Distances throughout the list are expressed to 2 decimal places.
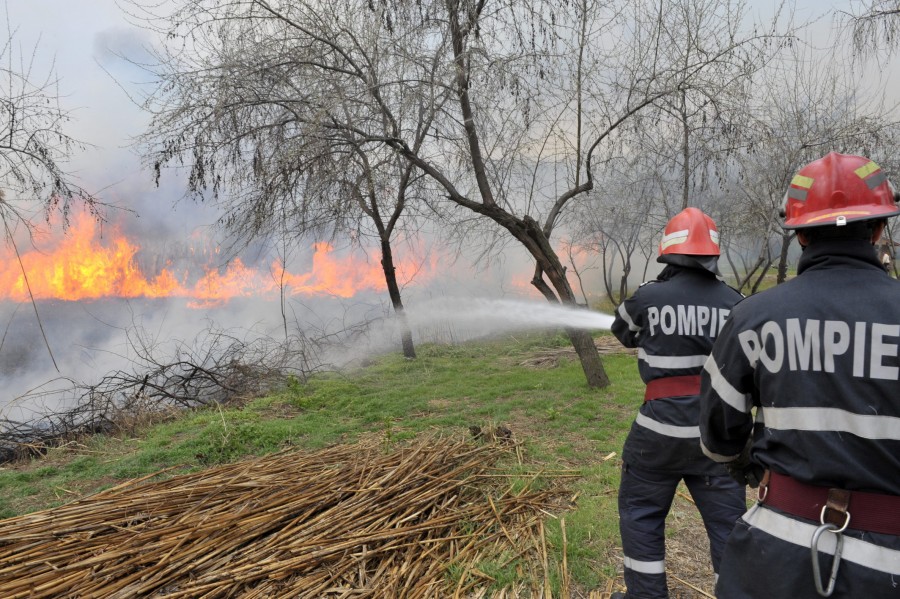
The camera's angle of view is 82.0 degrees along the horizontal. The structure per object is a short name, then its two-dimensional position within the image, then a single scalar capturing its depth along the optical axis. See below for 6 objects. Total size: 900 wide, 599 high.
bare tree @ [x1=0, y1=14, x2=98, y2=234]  5.50
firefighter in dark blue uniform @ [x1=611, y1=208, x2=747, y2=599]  2.55
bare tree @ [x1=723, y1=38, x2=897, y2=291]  10.29
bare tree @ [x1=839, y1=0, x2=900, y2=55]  5.91
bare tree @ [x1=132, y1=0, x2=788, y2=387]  6.58
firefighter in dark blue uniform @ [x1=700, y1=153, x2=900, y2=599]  1.38
